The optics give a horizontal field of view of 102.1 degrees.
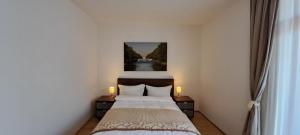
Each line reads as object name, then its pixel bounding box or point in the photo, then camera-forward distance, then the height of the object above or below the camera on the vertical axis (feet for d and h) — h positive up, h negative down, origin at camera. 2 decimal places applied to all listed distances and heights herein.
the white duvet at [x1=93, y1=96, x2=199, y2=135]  7.55 -2.60
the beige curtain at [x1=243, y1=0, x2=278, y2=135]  4.55 +0.50
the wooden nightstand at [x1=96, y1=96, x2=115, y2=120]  9.03 -3.14
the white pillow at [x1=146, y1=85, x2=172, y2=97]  9.42 -2.15
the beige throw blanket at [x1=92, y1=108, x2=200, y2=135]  4.92 -2.60
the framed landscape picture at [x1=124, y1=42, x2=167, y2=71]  10.26 +0.72
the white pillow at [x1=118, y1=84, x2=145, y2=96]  9.42 -2.05
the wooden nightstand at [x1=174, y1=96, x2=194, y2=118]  9.24 -3.26
